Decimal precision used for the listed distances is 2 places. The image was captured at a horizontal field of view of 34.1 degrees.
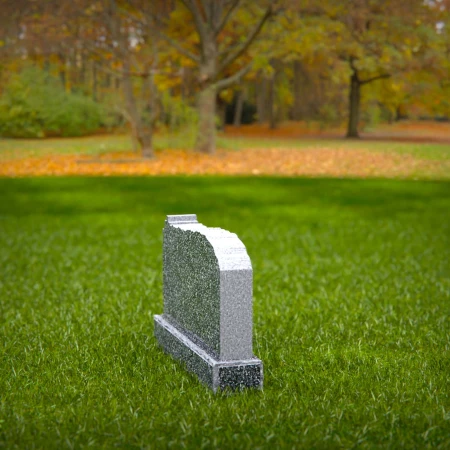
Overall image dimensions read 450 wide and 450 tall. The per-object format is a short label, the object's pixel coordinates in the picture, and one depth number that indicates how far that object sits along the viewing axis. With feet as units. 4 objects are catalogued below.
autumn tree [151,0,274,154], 74.59
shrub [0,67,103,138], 78.18
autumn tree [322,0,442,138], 79.66
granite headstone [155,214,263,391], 13.82
